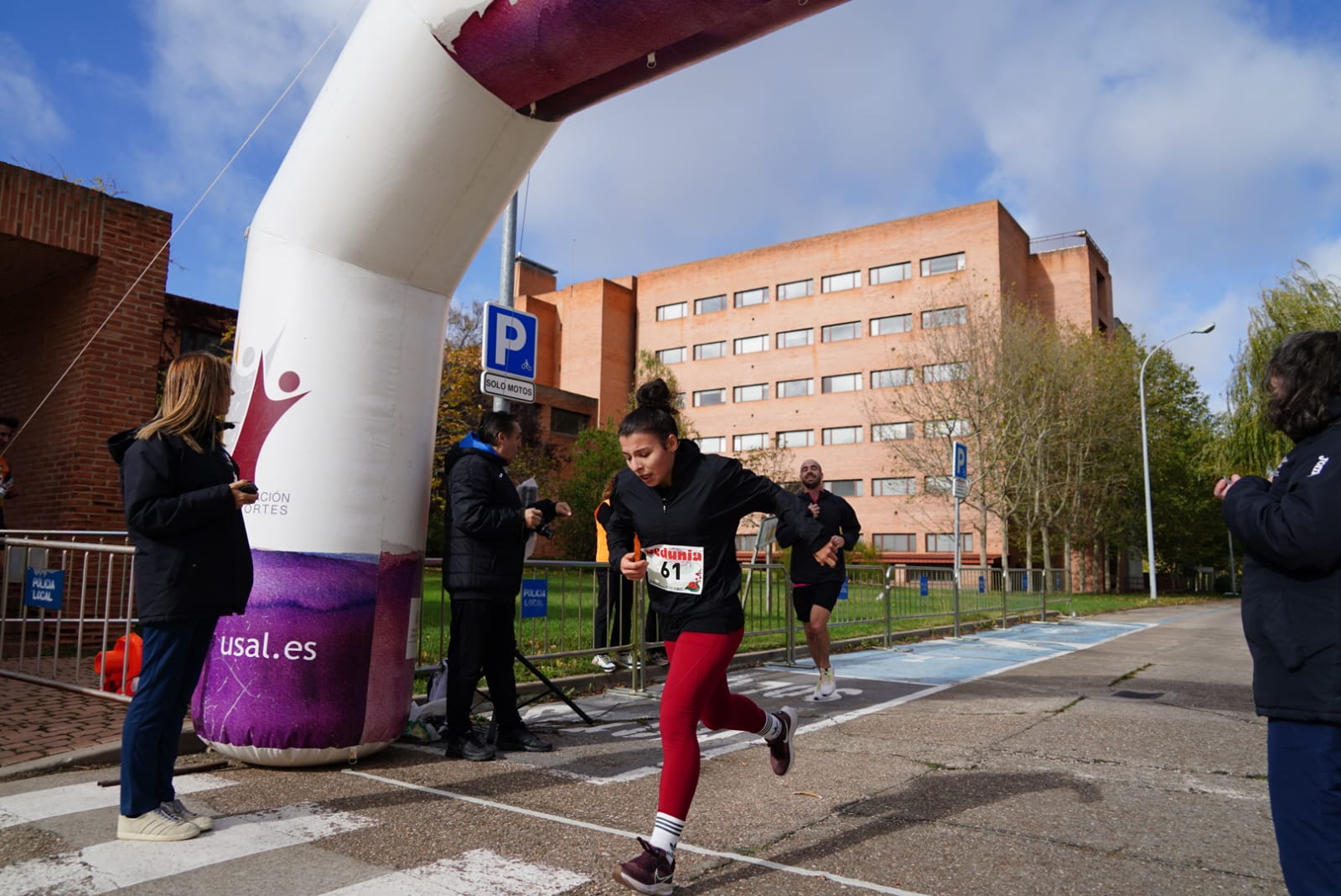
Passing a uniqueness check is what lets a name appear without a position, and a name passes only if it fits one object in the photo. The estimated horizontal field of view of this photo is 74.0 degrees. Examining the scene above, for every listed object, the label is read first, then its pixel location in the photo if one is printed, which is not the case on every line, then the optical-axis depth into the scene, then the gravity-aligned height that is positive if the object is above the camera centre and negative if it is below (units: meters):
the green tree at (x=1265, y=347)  29.80 +7.45
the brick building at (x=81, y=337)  9.35 +2.33
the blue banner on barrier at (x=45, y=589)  7.36 -0.34
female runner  3.48 -0.01
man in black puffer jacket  5.49 -0.14
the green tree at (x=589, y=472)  34.31 +3.17
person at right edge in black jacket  2.35 -0.16
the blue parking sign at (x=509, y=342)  7.44 +1.80
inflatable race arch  4.82 +1.29
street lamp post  34.66 +1.36
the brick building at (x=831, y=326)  48.50 +14.28
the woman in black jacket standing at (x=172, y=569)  3.72 -0.08
